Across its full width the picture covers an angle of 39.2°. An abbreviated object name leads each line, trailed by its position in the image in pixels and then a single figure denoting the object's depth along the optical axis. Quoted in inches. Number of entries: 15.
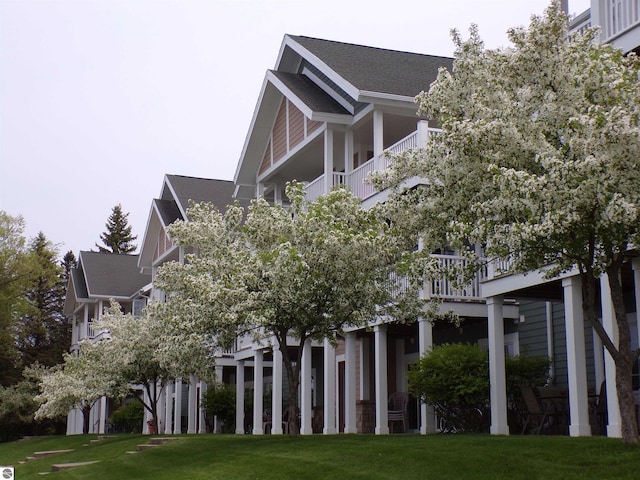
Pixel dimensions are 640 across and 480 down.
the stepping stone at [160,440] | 851.4
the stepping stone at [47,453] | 1099.3
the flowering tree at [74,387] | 1125.1
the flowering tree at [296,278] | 629.6
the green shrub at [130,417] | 1605.7
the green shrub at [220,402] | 1227.2
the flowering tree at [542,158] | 384.8
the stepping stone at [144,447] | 816.5
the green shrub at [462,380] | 706.2
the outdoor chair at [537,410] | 666.2
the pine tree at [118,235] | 3075.8
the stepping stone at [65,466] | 809.8
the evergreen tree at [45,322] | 2161.7
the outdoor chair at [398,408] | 909.2
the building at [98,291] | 1884.8
